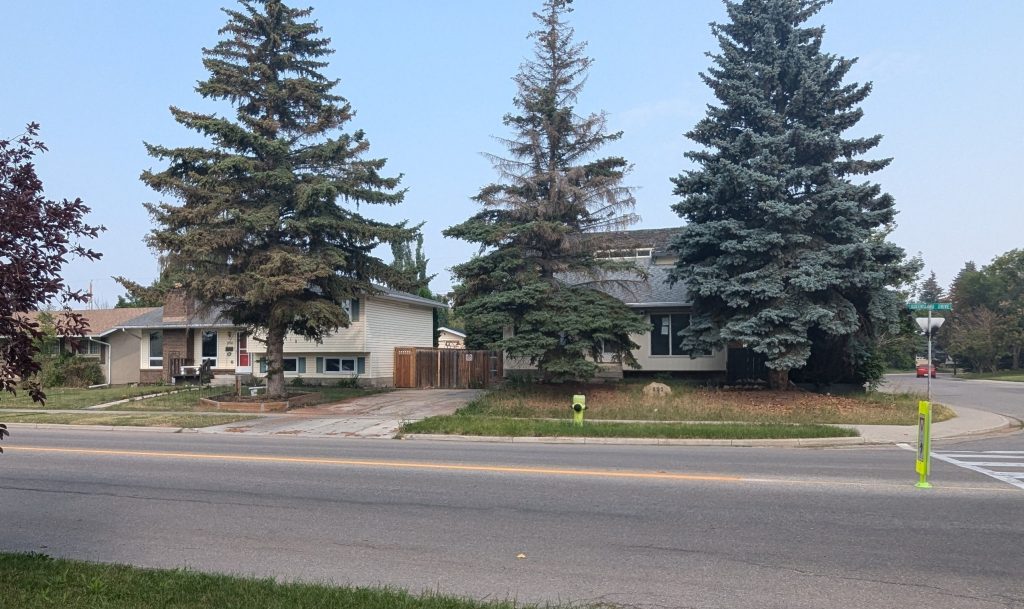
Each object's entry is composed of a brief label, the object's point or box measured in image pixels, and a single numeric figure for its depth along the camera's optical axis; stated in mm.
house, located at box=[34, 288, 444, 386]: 33688
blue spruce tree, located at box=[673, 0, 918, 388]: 22312
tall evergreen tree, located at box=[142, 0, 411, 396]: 23828
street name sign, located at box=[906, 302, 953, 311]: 16359
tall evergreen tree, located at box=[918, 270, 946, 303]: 106750
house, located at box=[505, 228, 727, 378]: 29234
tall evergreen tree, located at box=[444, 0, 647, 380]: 22172
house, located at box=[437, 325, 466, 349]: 56344
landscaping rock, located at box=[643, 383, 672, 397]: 23266
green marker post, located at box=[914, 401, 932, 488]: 10273
